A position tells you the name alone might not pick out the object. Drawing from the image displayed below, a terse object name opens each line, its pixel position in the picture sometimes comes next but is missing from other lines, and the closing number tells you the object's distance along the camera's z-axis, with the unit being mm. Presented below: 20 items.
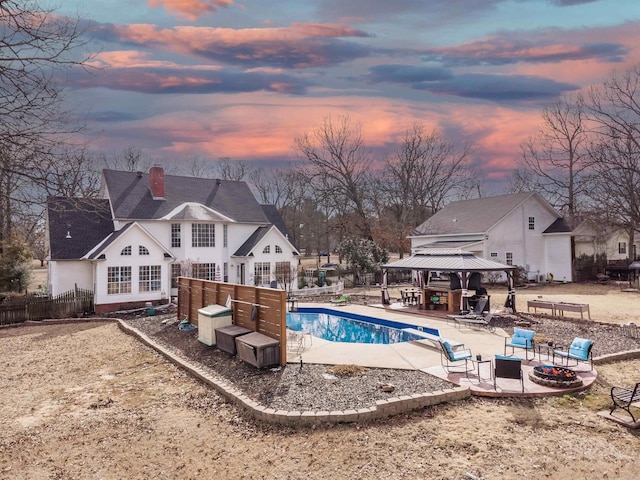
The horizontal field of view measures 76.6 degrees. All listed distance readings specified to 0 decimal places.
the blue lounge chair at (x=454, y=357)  10250
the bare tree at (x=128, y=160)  56531
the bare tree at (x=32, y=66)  6586
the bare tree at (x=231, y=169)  66188
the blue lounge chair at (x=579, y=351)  10250
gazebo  18672
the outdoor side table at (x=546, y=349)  11161
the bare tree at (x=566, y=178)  42625
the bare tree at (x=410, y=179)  51375
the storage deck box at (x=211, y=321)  13359
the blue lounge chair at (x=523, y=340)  11445
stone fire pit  9086
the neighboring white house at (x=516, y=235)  33281
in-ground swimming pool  16797
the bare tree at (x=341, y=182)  43031
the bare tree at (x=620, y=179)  32938
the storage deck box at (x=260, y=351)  10719
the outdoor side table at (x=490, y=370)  9743
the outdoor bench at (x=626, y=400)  7517
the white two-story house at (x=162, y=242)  23359
